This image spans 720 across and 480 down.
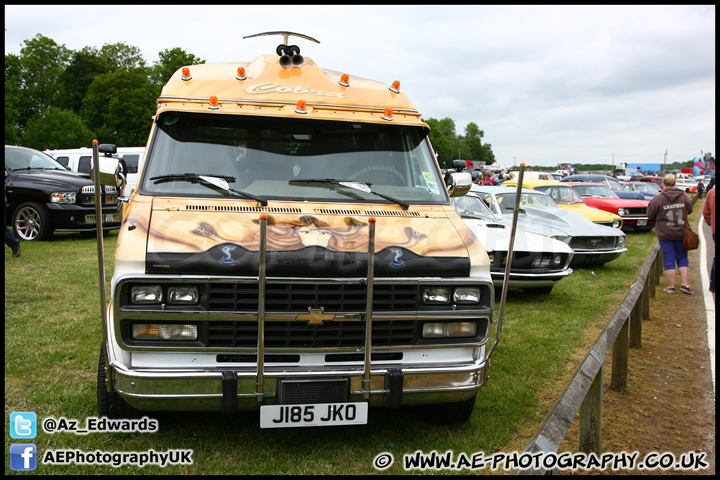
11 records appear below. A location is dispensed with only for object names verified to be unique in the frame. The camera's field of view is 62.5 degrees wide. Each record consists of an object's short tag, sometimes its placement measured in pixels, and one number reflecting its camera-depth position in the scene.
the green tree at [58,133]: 44.88
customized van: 3.48
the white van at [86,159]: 17.62
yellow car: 15.27
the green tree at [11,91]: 42.67
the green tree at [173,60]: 45.84
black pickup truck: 12.74
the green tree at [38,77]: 61.91
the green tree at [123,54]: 70.94
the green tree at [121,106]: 49.81
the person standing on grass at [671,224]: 9.62
